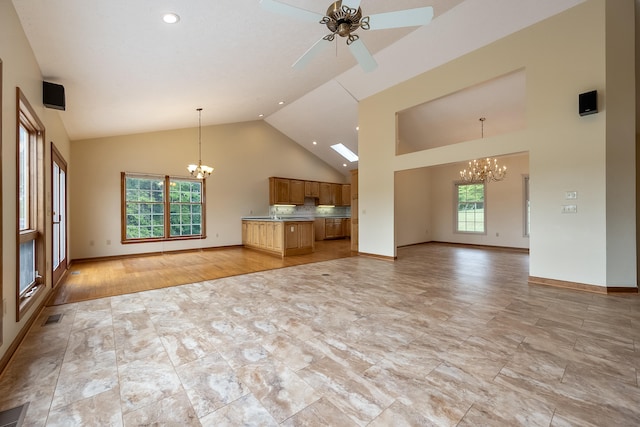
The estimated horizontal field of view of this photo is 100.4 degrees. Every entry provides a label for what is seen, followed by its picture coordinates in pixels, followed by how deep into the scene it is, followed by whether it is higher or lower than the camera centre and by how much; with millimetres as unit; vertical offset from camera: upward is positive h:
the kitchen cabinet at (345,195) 11586 +809
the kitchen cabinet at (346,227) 11453 -596
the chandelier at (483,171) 6754 +1140
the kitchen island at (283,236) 6828 -609
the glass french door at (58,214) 4105 +19
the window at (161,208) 6778 +177
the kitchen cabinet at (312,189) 10328 +965
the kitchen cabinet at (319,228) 10615 -587
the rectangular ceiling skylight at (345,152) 9594 +2262
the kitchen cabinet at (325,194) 10812 +788
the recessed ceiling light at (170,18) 2721 +2047
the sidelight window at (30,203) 2814 +137
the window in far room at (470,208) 8438 +142
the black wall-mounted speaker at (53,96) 3178 +1442
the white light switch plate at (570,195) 3754 +238
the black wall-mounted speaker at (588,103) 3482 +1442
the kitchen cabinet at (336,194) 11211 +813
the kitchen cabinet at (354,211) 7738 +64
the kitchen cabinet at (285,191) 9336 +810
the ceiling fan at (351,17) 2305 +1788
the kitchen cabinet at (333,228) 10844 -610
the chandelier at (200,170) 6448 +1113
